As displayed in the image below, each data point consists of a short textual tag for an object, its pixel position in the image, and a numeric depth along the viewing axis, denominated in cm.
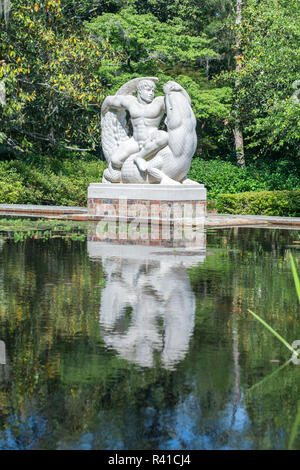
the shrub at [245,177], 3100
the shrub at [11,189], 2747
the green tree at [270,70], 2466
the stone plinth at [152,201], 1990
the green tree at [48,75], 2706
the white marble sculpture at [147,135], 1986
